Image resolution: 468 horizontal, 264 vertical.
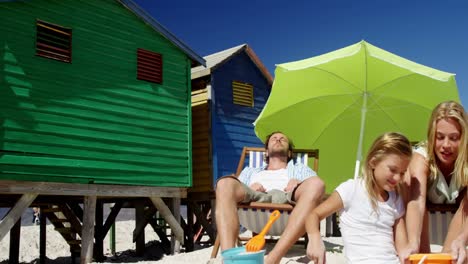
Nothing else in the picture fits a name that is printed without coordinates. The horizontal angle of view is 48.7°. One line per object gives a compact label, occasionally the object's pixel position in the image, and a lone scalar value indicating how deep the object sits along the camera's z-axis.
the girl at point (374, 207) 2.90
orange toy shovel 2.71
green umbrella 5.51
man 3.43
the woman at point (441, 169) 3.05
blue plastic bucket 2.54
